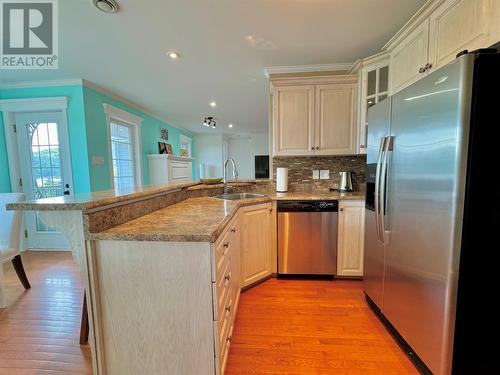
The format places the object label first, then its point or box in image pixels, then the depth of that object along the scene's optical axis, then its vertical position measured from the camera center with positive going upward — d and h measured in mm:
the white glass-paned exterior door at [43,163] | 3338 +108
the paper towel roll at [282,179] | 2824 -135
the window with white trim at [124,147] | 3854 +429
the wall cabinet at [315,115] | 2662 +624
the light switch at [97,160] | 3404 +147
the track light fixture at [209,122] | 4602 +968
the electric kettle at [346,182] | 2807 -177
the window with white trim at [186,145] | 6930 +772
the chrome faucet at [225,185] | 2812 -203
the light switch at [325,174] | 3023 -82
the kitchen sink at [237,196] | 2666 -321
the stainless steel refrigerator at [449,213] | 1070 -243
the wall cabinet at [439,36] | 1251 +886
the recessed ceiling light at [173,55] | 2416 +1231
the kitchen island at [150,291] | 1114 -614
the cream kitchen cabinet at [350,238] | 2371 -742
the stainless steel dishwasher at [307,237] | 2420 -750
